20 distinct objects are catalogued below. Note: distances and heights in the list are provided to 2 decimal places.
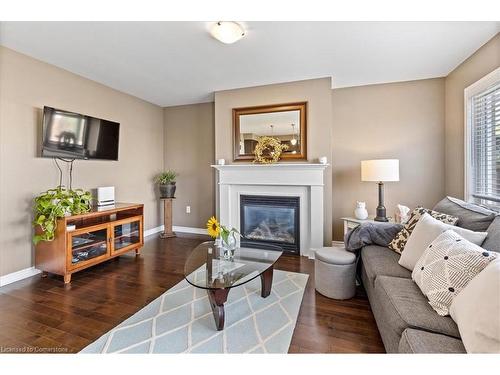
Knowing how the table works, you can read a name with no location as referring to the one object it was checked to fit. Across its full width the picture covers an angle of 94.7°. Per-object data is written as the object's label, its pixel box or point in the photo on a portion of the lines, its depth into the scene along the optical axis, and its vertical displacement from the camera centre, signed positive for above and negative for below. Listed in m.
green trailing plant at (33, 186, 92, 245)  2.32 -0.24
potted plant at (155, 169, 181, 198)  4.07 +0.00
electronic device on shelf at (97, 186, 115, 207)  3.06 -0.15
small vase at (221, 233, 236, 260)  2.07 -0.57
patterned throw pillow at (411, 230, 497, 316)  1.12 -0.44
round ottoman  2.01 -0.80
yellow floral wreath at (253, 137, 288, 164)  3.32 +0.51
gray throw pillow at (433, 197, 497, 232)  1.60 -0.23
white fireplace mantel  3.13 -0.05
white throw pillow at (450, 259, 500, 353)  0.83 -0.50
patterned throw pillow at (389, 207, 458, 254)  1.83 -0.35
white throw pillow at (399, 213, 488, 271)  1.50 -0.36
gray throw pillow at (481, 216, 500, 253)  1.36 -0.33
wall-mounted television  2.55 +0.62
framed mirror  3.27 +0.85
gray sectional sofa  0.99 -0.64
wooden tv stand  2.35 -0.64
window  2.24 +0.46
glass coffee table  1.59 -0.69
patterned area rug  1.46 -1.02
